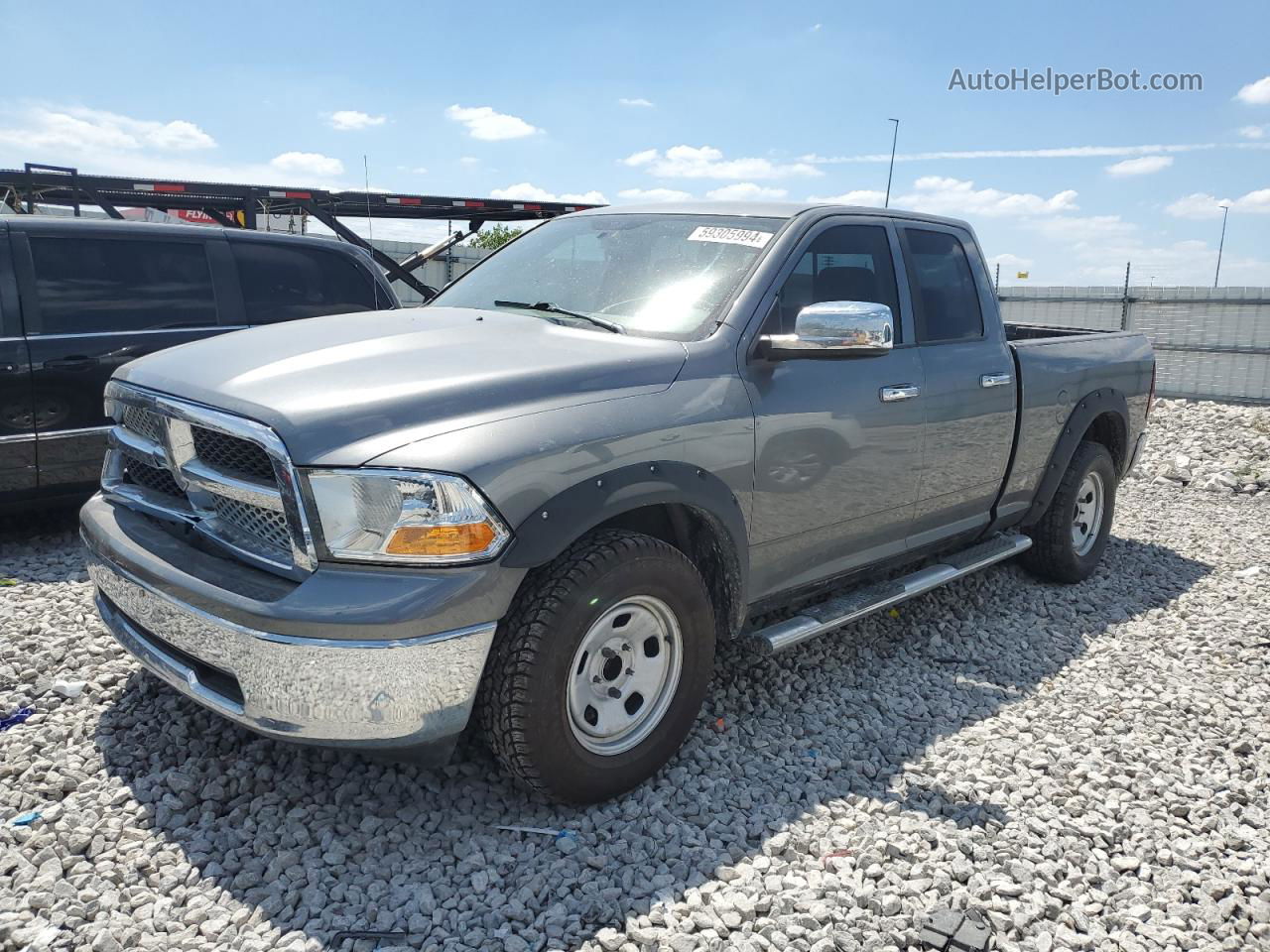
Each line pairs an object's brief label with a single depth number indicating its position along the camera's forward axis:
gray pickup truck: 2.54
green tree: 40.51
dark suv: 5.29
